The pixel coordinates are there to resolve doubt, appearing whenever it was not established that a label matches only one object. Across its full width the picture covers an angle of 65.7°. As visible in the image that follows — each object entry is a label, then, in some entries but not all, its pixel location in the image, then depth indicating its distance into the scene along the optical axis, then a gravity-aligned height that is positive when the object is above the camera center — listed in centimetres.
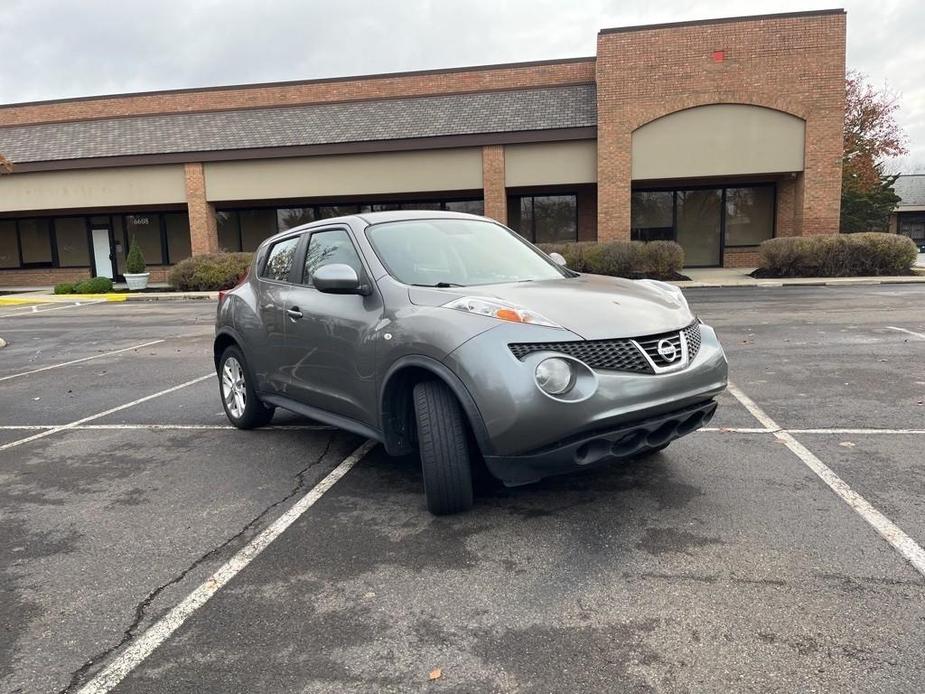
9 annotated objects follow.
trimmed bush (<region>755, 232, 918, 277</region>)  2112 -45
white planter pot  2527 -63
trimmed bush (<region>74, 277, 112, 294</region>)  2472 -79
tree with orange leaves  3512 +461
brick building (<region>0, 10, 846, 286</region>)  2236 +337
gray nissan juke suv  346 -54
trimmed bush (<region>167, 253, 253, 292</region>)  2348 -40
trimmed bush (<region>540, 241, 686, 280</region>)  2145 -37
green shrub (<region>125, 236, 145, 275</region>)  2538 +3
